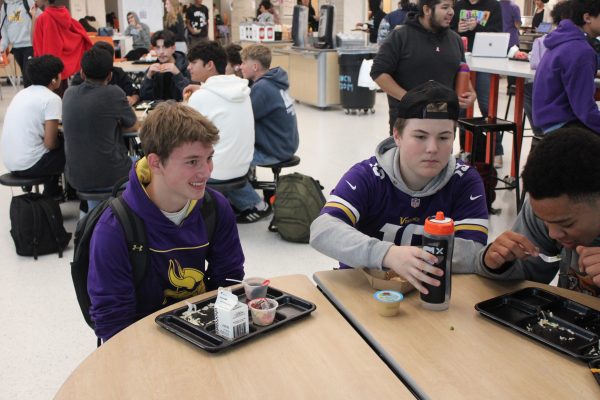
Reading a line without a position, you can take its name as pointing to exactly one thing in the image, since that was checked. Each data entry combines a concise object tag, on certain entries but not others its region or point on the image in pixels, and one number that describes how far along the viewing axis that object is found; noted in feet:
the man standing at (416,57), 13.67
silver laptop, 19.32
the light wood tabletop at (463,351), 4.22
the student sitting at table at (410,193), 6.26
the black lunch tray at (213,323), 4.77
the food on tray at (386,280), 5.64
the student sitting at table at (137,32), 33.77
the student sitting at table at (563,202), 5.06
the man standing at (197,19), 36.78
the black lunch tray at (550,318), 4.75
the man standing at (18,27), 26.78
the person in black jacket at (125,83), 17.38
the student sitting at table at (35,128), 13.46
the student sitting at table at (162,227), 5.85
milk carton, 4.81
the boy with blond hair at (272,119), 15.37
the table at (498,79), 16.55
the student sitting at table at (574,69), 11.95
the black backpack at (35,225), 12.88
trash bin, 28.40
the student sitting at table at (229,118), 13.58
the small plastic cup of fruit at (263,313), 5.08
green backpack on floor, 13.64
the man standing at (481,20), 19.92
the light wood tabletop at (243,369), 4.21
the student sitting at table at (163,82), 18.26
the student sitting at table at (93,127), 12.93
